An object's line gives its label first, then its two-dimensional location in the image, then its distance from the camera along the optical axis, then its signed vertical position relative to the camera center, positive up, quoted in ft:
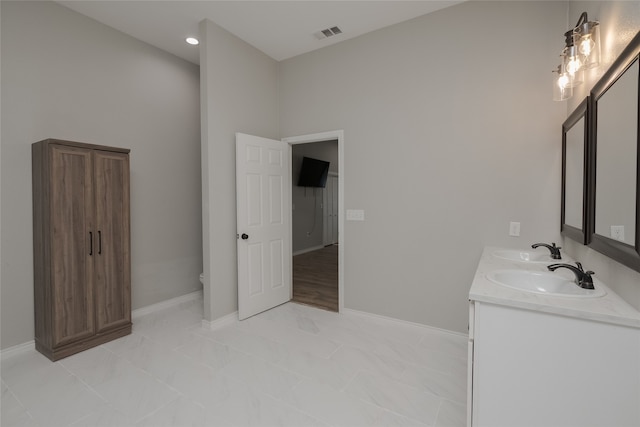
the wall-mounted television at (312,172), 22.95 +2.35
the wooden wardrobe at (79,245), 7.93 -1.20
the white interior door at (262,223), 10.75 -0.78
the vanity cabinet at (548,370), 3.75 -2.21
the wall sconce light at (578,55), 5.61 +2.90
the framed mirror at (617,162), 4.01 +0.63
